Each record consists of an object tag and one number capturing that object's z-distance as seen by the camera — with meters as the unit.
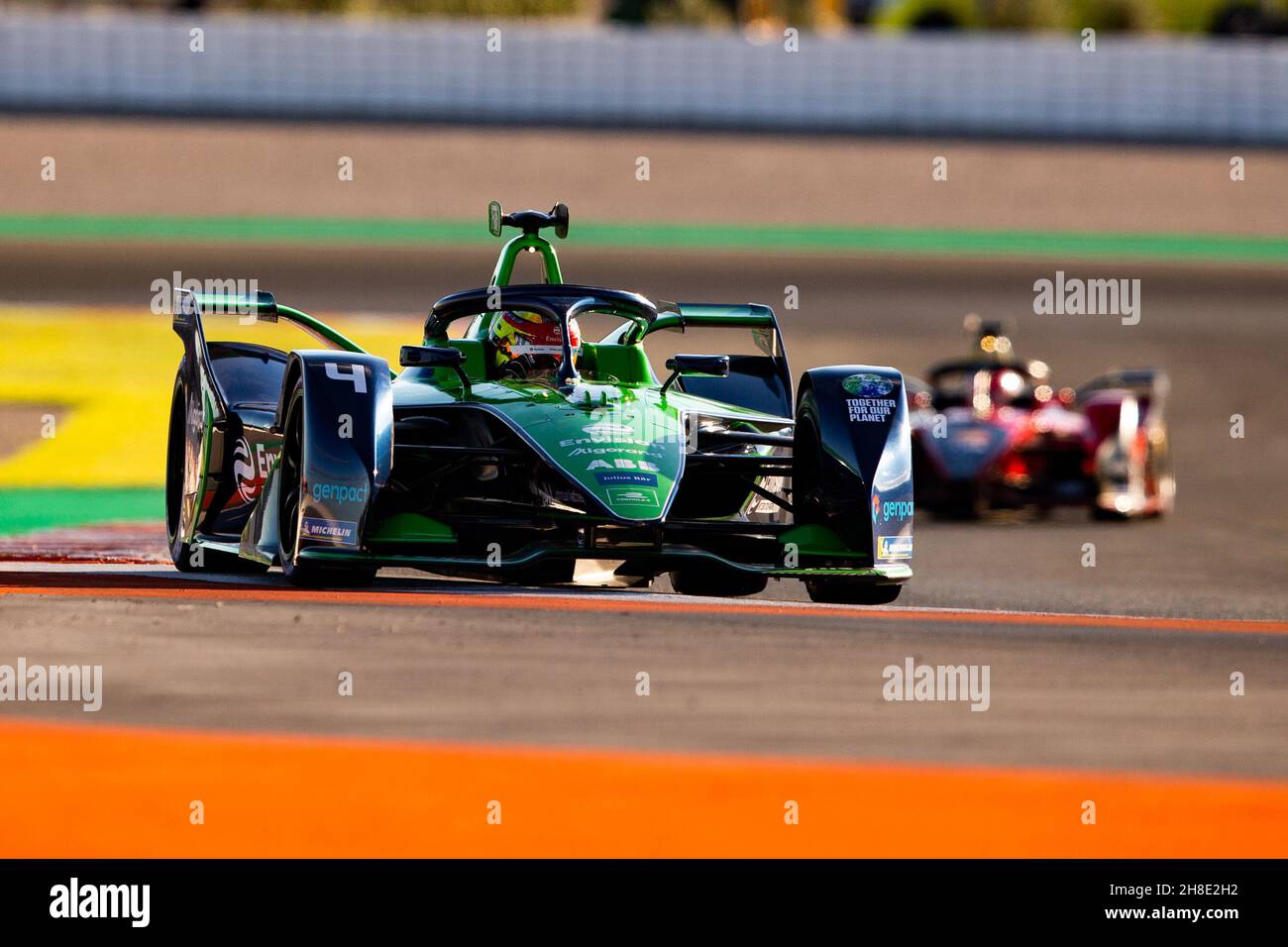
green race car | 9.25
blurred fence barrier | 35.97
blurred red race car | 16.84
